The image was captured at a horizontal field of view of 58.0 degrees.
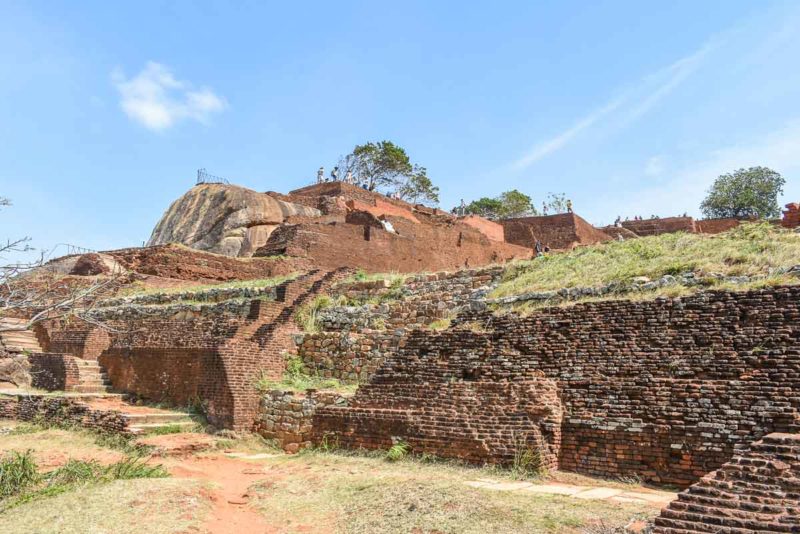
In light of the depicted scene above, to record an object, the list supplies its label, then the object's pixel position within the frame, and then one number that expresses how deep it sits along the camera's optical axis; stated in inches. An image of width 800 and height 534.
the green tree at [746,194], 1729.8
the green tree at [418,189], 1831.9
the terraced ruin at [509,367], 286.4
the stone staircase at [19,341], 664.9
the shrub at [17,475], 311.9
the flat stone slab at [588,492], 263.1
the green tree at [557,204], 2020.2
